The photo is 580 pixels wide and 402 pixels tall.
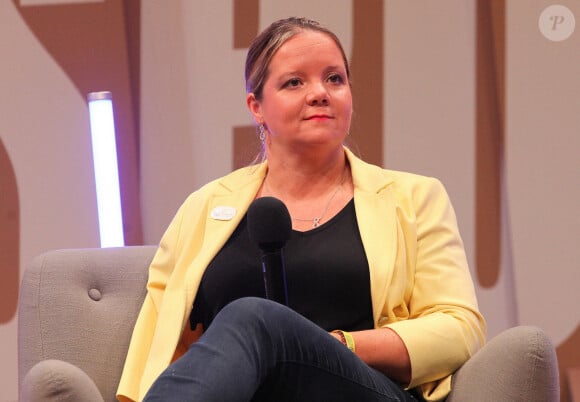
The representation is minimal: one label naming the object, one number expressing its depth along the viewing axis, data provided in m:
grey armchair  3.95
